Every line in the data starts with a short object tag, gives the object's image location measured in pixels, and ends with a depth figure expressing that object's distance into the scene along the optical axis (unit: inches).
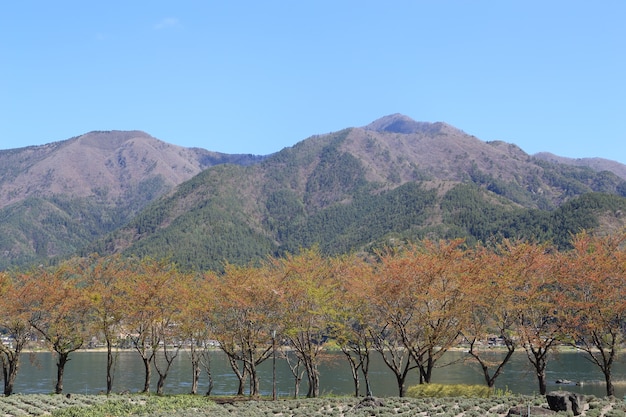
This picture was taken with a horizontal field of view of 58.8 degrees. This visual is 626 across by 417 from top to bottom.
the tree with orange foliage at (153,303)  2180.1
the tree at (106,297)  2171.5
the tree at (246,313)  2044.8
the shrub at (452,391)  1632.6
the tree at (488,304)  1807.6
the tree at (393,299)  1828.6
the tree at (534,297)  1807.3
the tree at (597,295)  1786.4
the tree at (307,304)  2005.4
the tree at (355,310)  1951.2
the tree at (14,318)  2080.5
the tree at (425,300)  1801.2
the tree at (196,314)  2269.9
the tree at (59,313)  2140.7
